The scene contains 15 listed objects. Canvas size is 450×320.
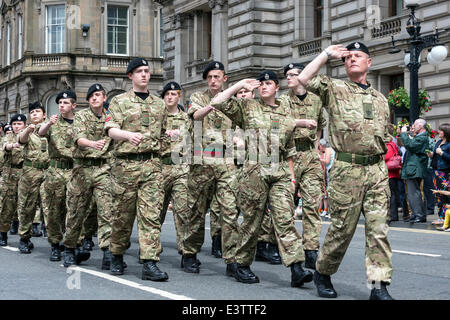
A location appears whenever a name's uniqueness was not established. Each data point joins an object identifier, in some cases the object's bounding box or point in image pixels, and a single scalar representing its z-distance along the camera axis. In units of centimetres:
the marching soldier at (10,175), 1170
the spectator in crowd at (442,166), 1328
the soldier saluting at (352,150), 622
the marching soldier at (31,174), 1082
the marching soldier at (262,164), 718
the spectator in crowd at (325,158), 1658
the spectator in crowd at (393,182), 1499
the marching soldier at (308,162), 861
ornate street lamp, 1534
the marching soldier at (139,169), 760
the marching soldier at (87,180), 892
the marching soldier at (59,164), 967
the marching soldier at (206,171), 808
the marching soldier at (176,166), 877
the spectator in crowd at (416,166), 1424
